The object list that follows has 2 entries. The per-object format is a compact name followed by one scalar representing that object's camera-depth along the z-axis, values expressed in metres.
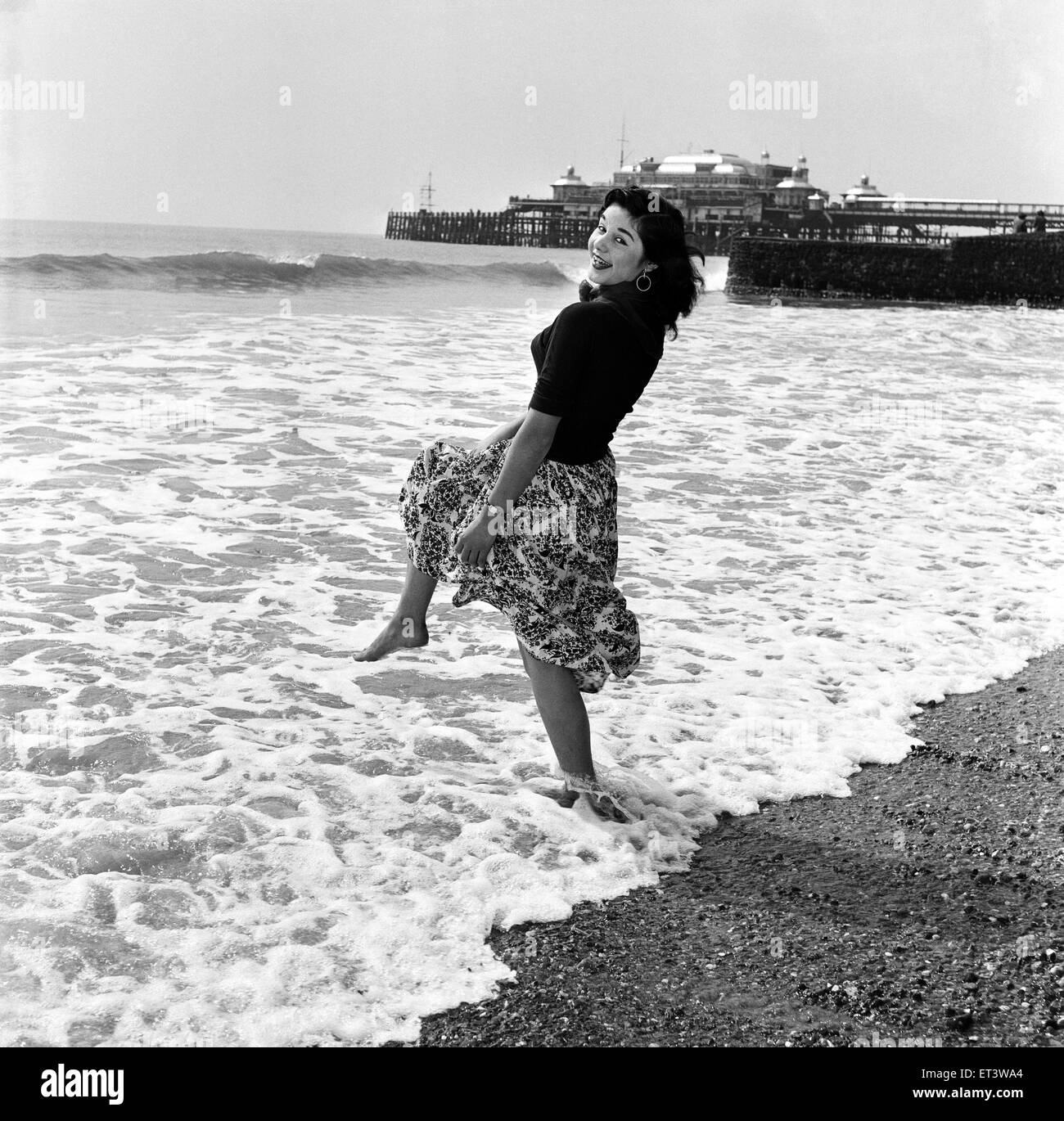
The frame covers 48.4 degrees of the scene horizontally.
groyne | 30.22
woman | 2.64
